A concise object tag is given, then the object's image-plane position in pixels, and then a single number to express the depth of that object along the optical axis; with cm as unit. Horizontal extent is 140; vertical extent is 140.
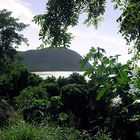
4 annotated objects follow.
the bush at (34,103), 1078
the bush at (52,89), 2008
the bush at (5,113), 809
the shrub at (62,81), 2376
